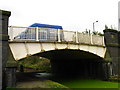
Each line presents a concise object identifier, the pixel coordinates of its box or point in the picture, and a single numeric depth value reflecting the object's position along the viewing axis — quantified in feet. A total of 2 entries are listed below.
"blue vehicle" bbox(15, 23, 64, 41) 22.60
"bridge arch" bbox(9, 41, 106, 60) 21.69
